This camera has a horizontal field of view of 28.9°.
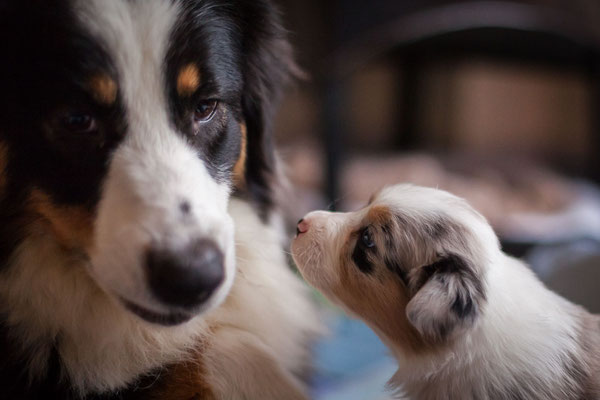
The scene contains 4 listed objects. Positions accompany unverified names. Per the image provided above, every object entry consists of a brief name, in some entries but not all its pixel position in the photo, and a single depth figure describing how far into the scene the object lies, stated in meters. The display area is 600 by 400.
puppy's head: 0.53
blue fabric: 0.70
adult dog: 0.52
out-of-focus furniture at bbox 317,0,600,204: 1.01
